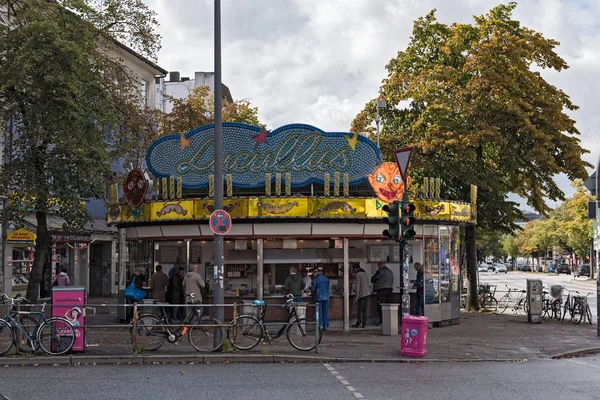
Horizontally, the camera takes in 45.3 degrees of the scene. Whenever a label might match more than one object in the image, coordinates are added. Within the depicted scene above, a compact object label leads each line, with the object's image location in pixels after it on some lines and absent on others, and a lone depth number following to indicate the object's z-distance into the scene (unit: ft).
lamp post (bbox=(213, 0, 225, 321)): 49.80
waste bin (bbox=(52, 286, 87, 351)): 47.52
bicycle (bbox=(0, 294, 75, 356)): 46.80
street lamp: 93.06
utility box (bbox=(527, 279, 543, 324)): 75.31
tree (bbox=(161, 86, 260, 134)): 116.06
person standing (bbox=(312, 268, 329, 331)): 63.21
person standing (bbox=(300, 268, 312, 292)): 67.02
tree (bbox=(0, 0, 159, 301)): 61.67
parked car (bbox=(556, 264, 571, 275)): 291.65
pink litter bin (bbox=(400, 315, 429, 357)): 48.78
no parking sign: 49.03
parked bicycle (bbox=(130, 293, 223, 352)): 48.44
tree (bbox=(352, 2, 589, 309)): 86.38
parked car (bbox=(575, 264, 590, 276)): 239.99
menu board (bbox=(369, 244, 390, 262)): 75.61
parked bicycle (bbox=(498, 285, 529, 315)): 91.85
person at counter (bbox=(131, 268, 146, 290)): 66.67
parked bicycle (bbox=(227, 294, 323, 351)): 49.32
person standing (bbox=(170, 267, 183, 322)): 67.56
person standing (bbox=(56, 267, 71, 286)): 82.07
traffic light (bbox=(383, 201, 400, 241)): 50.39
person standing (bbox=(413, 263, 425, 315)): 68.18
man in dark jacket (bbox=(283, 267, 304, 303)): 64.23
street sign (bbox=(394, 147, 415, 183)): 50.29
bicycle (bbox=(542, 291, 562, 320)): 81.20
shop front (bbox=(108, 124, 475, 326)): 65.16
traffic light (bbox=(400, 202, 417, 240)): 49.80
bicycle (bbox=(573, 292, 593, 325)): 77.00
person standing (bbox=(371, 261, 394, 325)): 67.87
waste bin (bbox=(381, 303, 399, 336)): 61.82
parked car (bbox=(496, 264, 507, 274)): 316.56
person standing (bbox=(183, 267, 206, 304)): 62.54
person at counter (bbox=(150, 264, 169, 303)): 69.00
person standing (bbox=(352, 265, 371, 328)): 66.49
